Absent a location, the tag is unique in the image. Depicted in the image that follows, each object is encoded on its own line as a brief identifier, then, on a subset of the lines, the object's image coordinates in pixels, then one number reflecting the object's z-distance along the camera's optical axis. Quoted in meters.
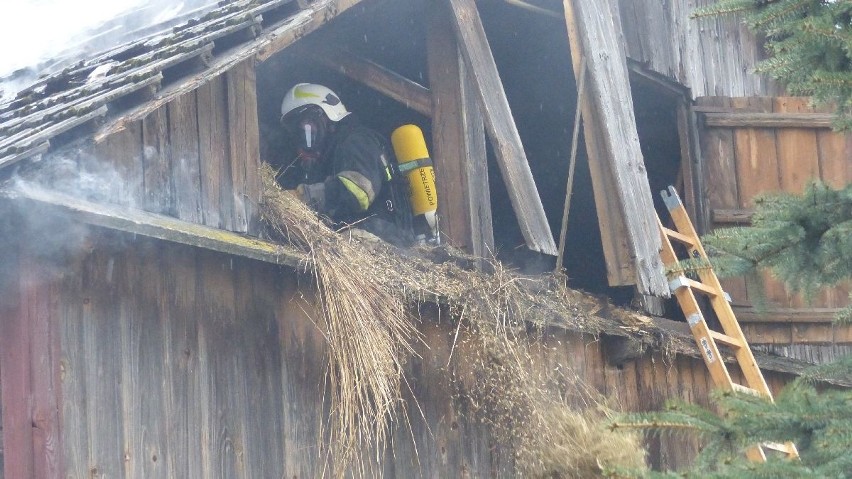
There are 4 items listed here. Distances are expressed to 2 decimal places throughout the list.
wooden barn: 10.30
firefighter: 14.74
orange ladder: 16.42
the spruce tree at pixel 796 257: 7.28
